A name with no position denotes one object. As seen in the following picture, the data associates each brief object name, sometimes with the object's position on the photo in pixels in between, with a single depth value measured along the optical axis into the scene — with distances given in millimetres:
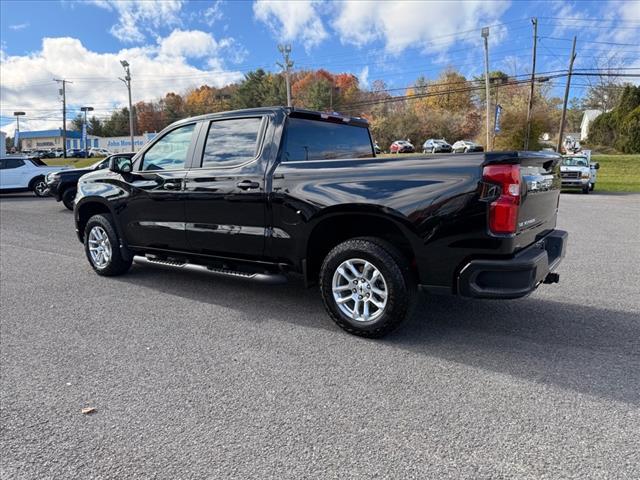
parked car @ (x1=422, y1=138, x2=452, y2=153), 44656
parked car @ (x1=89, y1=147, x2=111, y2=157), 73531
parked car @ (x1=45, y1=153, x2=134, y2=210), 13242
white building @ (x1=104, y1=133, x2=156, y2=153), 78362
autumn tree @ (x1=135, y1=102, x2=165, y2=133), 107438
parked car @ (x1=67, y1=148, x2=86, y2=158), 71944
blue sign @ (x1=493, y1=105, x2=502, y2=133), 35562
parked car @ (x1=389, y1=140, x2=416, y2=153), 46781
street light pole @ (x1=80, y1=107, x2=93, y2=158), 81925
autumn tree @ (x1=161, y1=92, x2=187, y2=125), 92300
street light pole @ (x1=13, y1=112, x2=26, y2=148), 103088
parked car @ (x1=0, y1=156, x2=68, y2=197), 17578
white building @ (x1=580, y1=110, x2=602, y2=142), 69375
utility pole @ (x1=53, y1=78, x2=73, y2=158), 64438
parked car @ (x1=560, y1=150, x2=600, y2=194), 19500
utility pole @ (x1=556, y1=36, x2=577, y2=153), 34594
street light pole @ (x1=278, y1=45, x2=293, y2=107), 40094
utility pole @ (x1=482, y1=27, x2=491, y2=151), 32606
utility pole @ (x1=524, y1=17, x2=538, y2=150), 37156
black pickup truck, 3273
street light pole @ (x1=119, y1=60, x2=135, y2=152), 42094
